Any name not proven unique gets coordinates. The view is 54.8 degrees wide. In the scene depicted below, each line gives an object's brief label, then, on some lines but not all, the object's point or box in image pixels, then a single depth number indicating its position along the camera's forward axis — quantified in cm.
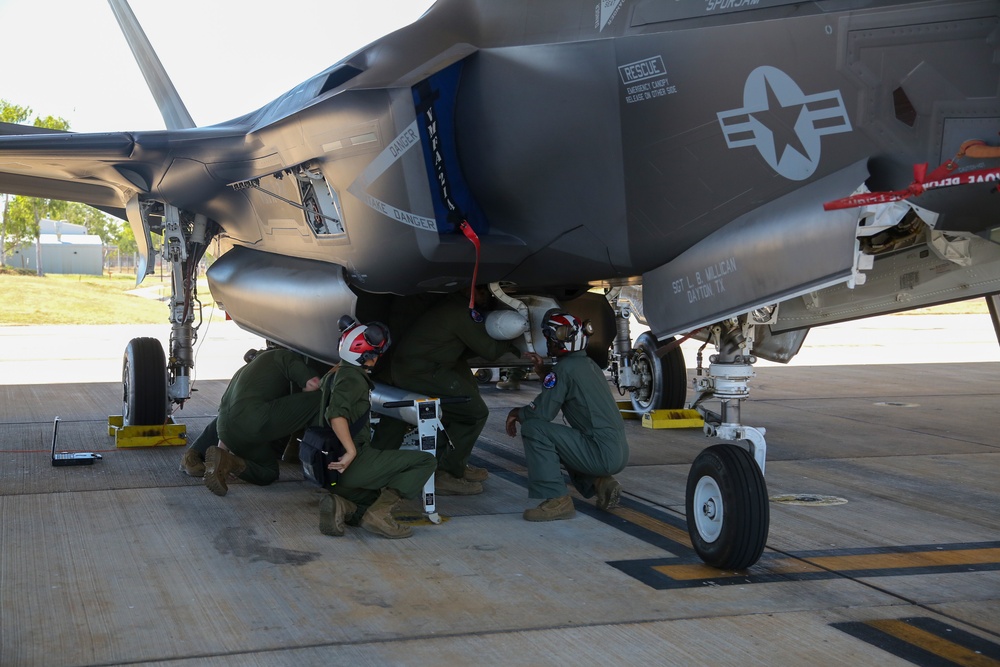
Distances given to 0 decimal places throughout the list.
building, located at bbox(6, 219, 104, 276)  7488
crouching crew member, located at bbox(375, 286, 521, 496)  666
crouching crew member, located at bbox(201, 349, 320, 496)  660
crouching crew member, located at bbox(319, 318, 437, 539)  556
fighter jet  385
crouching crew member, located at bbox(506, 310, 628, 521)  602
